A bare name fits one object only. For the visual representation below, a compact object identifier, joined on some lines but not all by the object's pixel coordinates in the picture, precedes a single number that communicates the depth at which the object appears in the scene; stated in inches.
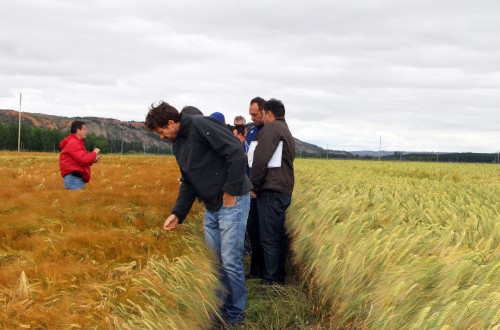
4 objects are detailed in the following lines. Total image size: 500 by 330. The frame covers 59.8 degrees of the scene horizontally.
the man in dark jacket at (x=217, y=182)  169.5
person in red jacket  297.3
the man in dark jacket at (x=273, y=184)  234.8
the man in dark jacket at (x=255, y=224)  260.0
